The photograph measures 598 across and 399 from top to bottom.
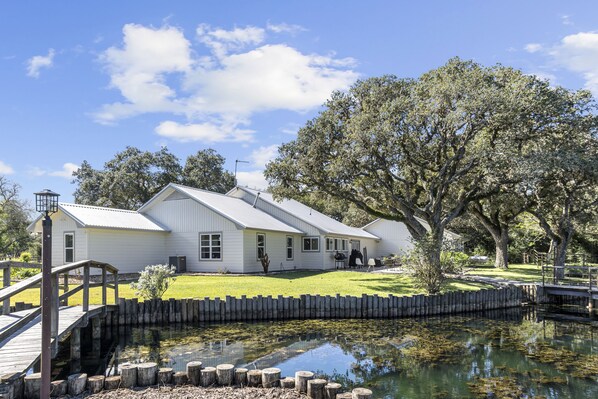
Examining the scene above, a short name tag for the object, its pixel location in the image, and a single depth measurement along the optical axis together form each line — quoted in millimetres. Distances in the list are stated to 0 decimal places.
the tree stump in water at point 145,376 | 6332
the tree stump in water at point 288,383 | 6336
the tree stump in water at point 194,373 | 6414
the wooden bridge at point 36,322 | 6066
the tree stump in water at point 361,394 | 5406
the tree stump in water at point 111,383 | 6184
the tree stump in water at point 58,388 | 5895
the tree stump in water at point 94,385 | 6055
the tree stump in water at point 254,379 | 6438
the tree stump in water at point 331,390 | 5824
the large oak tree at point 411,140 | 20141
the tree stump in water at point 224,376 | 6422
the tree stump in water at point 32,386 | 5633
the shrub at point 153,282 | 13070
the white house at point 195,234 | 22172
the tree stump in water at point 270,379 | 6395
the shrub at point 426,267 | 15773
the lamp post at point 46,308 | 5277
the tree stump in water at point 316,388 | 5914
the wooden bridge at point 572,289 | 16734
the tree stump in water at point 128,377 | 6258
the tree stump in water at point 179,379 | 6406
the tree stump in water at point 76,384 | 5941
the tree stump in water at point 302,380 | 6159
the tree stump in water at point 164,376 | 6426
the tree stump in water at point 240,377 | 6453
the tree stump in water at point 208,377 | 6391
